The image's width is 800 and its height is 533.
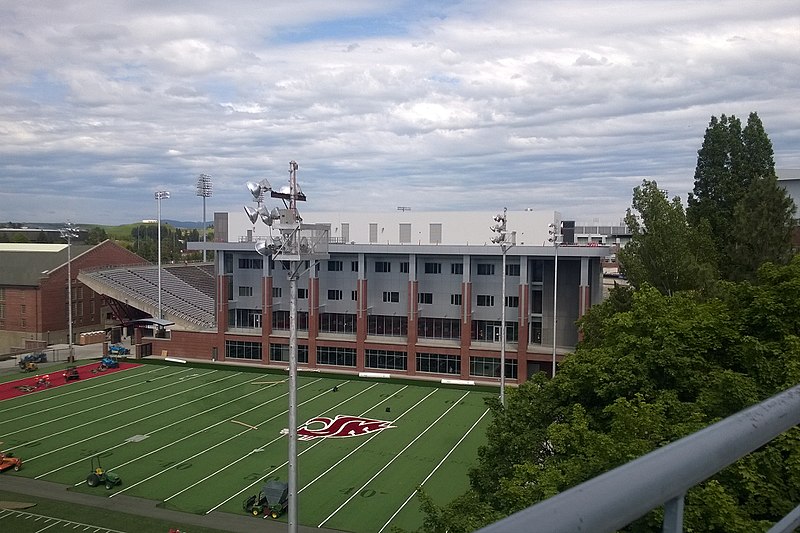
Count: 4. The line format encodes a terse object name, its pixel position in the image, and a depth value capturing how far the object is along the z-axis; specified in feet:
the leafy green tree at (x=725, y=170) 131.75
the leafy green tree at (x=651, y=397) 34.67
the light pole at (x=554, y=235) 125.01
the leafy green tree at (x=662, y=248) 90.53
